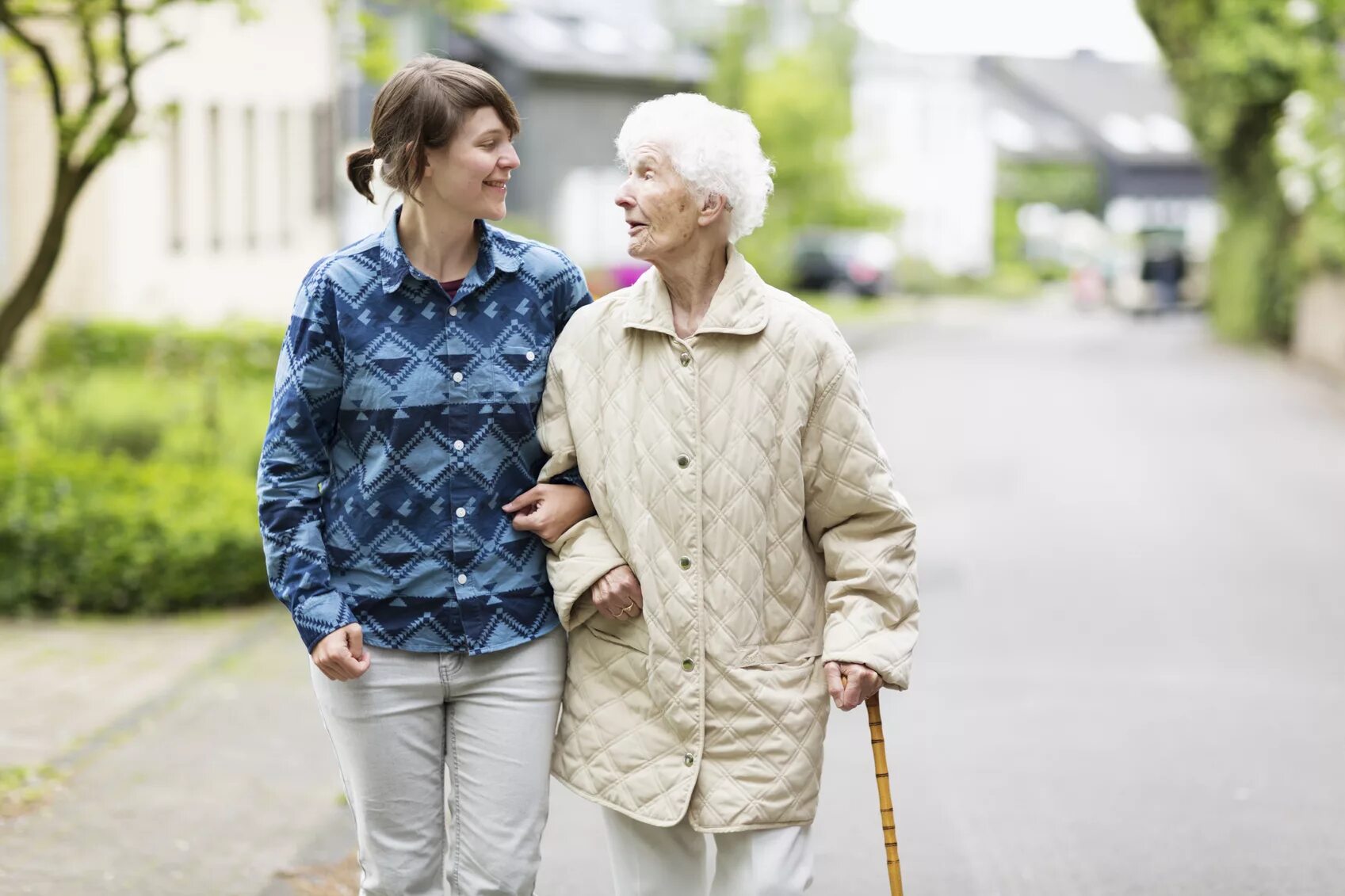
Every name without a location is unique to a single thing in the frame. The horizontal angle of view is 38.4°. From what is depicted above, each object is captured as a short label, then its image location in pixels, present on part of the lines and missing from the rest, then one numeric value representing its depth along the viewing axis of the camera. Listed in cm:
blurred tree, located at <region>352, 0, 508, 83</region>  1048
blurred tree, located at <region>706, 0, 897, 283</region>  3347
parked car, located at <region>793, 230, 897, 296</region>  4569
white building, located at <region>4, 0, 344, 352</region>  1841
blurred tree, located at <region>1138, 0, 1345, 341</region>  2556
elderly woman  350
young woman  345
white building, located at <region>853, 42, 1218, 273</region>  6600
